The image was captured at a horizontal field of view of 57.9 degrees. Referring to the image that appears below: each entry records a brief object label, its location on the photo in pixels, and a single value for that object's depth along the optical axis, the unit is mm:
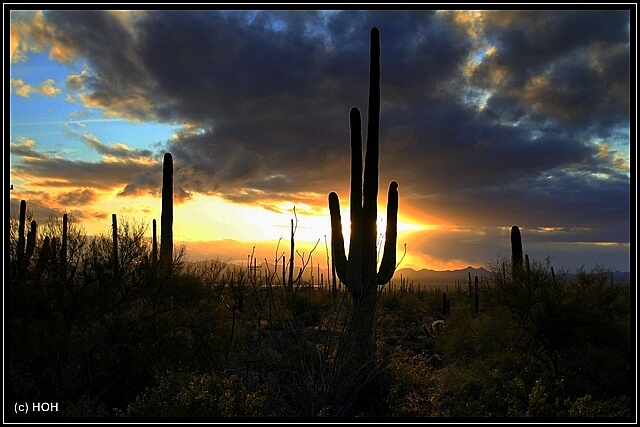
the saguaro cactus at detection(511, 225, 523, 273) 22172
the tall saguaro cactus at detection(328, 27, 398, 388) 14109
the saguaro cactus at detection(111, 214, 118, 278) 13484
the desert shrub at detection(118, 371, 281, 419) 9930
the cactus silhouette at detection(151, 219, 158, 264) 14690
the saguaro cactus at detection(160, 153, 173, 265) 20456
